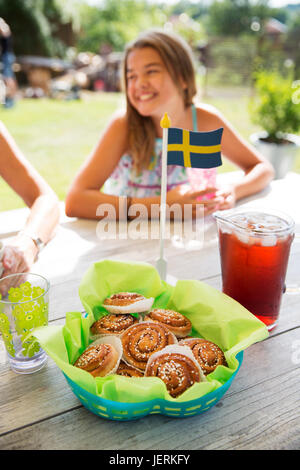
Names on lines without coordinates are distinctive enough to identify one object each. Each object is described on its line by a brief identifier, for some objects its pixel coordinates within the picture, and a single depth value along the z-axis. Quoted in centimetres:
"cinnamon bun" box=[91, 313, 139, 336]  73
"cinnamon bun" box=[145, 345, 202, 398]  62
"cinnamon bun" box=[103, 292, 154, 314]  77
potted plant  334
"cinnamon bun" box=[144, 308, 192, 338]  74
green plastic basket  60
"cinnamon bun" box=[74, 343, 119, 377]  64
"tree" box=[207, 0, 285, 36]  1944
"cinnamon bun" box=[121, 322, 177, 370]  67
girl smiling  148
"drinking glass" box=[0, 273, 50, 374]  70
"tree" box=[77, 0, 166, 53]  1232
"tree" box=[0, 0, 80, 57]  905
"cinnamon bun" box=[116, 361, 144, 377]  65
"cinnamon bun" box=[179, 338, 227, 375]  66
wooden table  60
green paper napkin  59
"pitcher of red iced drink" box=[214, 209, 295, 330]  81
